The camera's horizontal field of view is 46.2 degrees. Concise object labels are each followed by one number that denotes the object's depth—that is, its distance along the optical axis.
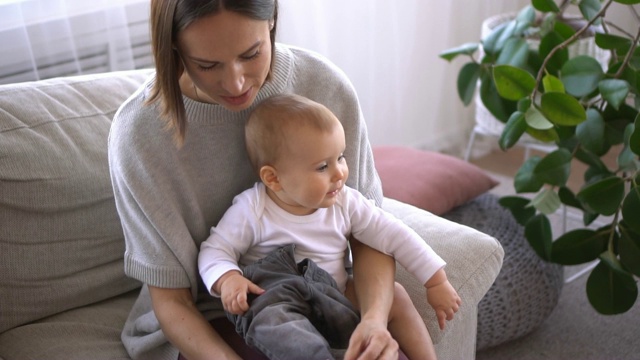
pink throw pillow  2.03
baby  1.22
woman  1.18
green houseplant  1.75
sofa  1.41
